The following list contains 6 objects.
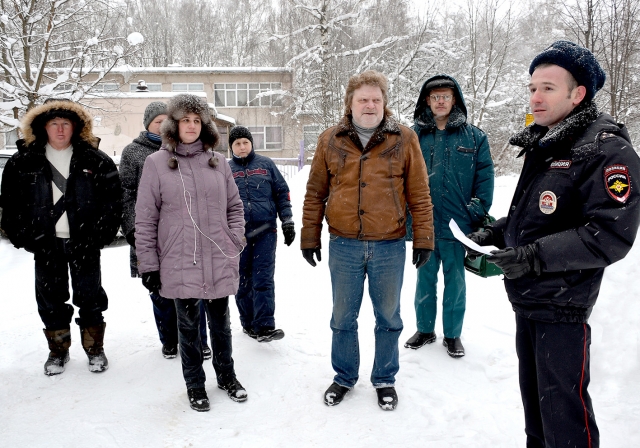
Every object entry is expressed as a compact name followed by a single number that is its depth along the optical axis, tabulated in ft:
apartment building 94.84
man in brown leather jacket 9.62
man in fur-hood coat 10.94
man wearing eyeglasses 12.03
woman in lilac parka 9.51
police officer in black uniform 5.65
